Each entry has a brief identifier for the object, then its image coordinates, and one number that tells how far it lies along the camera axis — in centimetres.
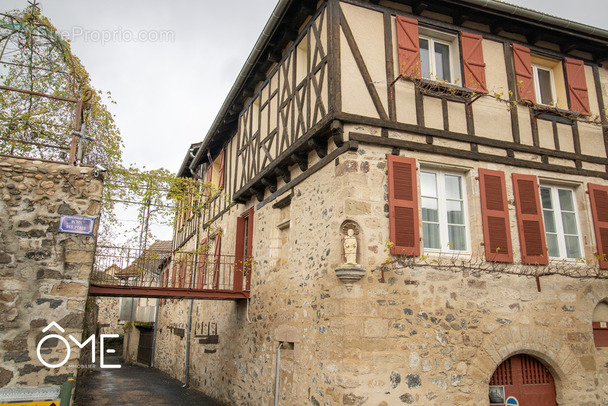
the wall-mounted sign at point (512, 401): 638
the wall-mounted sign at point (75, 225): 610
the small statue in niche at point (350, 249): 594
